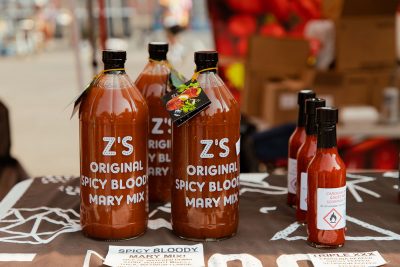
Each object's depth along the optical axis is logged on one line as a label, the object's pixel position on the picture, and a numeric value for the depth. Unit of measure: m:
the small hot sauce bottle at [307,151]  1.25
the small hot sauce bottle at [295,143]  1.36
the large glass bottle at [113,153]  1.17
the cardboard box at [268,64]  3.38
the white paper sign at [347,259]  1.10
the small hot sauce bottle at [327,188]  1.14
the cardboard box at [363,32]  3.21
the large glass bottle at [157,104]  1.40
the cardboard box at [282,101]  3.38
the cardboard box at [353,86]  3.31
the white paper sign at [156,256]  1.10
